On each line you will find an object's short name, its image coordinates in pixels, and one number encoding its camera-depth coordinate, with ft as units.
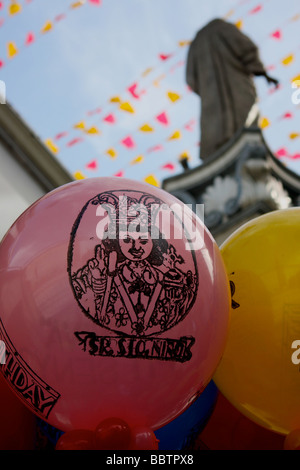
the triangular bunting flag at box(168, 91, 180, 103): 20.03
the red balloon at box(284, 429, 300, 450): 4.83
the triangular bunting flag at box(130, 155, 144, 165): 21.54
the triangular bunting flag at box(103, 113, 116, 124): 19.83
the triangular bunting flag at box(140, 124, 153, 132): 19.39
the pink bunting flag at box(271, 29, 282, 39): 21.18
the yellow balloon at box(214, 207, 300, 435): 5.24
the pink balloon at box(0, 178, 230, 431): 4.38
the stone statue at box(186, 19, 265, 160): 20.61
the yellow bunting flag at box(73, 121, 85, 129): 19.64
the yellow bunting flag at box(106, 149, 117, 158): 20.38
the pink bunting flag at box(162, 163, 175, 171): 22.41
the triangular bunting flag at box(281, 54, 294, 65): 21.38
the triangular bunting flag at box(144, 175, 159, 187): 19.91
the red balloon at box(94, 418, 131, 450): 4.20
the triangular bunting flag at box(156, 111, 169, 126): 19.54
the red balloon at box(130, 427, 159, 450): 4.30
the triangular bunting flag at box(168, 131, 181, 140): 21.50
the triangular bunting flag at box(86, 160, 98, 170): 20.15
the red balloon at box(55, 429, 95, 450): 4.25
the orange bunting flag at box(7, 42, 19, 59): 17.72
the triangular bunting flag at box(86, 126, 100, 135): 19.38
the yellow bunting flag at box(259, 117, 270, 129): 21.33
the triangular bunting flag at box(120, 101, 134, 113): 17.63
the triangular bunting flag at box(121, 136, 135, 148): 20.07
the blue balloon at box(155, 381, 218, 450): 5.55
